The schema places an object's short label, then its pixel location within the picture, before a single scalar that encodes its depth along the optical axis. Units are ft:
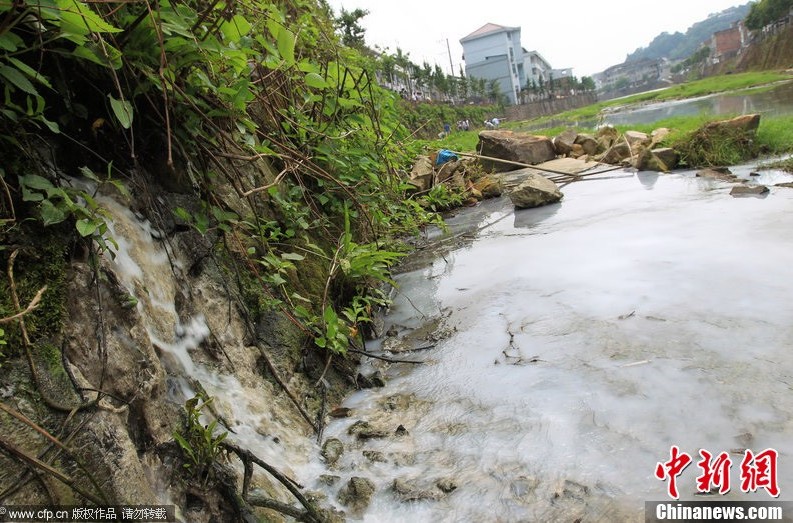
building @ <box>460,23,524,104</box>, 211.61
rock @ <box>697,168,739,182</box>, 19.87
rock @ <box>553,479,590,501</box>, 4.79
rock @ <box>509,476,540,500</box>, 4.96
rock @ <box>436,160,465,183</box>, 25.84
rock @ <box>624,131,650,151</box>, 31.07
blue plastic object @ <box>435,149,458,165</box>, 25.60
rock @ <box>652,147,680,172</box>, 24.98
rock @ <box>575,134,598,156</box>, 35.63
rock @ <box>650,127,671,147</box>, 29.40
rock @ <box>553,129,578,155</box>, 37.93
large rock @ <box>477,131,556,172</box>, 35.45
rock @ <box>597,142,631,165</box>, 30.29
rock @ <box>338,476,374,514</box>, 5.10
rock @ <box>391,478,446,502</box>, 5.14
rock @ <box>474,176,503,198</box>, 26.58
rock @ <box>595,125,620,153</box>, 34.91
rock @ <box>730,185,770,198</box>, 15.79
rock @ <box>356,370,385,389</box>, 7.83
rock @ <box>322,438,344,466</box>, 5.88
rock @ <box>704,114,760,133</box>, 23.63
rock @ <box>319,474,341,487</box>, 5.42
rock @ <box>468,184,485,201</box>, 25.98
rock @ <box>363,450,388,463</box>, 5.81
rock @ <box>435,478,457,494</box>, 5.19
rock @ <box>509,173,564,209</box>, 20.92
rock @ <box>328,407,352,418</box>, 6.96
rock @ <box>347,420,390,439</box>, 6.31
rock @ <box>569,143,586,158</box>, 36.68
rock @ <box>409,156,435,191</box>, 22.81
